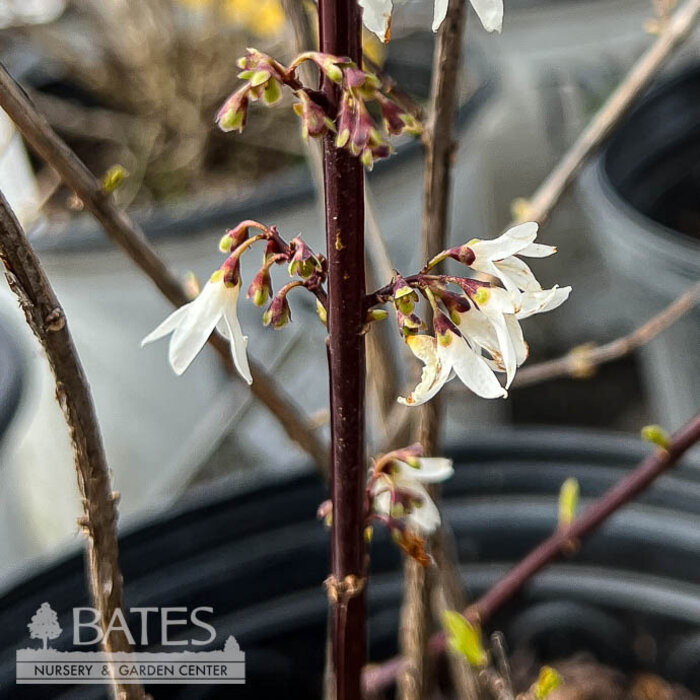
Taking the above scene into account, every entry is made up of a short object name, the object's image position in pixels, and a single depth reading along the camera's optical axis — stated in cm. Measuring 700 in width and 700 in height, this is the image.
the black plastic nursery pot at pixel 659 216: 46
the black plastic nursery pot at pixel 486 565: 32
